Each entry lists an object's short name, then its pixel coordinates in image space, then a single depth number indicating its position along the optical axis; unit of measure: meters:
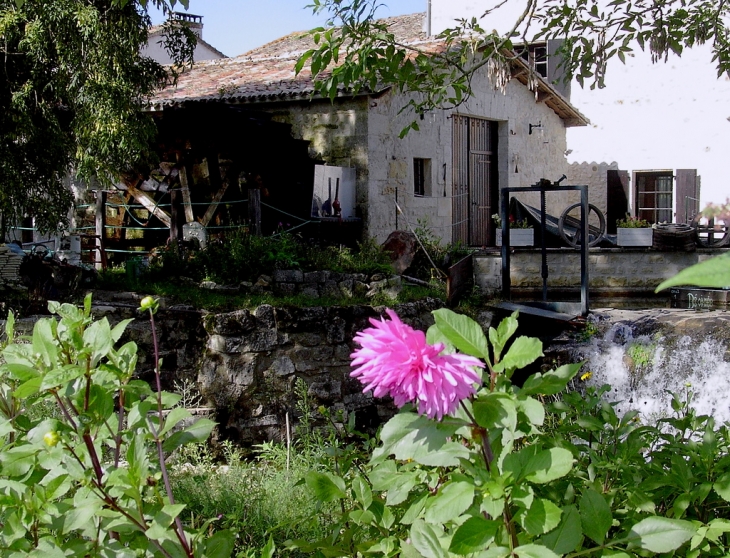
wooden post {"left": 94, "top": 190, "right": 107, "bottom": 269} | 12.97
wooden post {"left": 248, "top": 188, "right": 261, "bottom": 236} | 12.31
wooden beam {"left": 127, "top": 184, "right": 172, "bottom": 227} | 14.41
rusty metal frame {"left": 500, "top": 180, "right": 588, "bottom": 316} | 11.06
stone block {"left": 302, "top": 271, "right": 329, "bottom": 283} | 11.10
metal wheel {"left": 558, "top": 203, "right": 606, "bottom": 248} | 12.43
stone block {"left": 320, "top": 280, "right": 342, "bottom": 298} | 11.02
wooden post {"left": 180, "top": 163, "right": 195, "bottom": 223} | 13.82
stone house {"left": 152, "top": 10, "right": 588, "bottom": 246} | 13.34
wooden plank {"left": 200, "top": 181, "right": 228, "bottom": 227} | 13.55
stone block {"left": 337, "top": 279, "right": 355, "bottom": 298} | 10.95
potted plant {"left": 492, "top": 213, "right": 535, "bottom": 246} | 12.84
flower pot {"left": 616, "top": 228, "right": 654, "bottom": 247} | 12.55
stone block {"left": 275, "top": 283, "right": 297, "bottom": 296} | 10.92
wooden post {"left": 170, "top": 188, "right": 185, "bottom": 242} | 13.53
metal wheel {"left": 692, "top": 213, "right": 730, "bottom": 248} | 11.90
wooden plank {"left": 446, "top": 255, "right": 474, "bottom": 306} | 11.62
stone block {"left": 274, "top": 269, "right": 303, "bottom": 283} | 11.07
